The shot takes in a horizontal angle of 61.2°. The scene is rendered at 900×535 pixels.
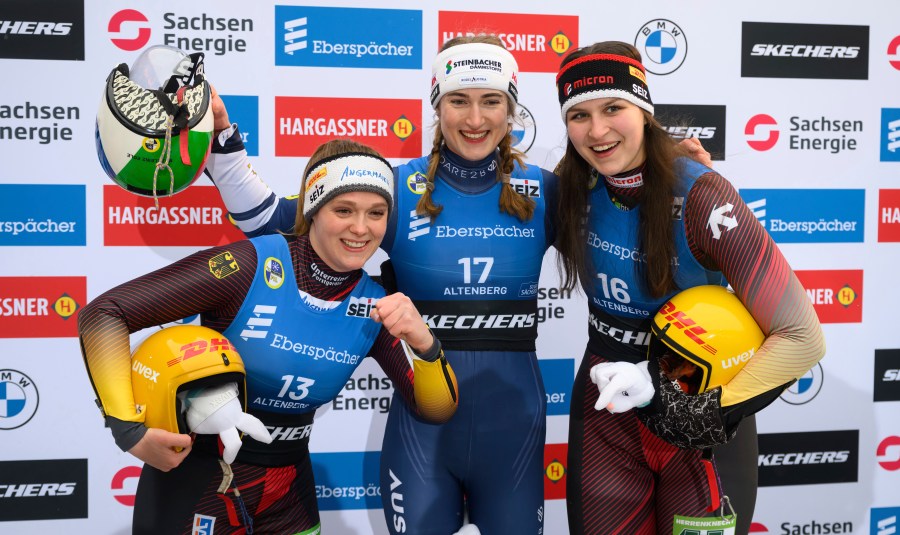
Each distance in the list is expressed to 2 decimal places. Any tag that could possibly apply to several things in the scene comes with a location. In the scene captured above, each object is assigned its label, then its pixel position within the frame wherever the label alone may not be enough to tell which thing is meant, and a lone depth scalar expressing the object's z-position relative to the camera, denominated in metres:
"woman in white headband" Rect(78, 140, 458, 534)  1.98
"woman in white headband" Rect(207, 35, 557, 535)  2.35
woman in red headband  2.04
